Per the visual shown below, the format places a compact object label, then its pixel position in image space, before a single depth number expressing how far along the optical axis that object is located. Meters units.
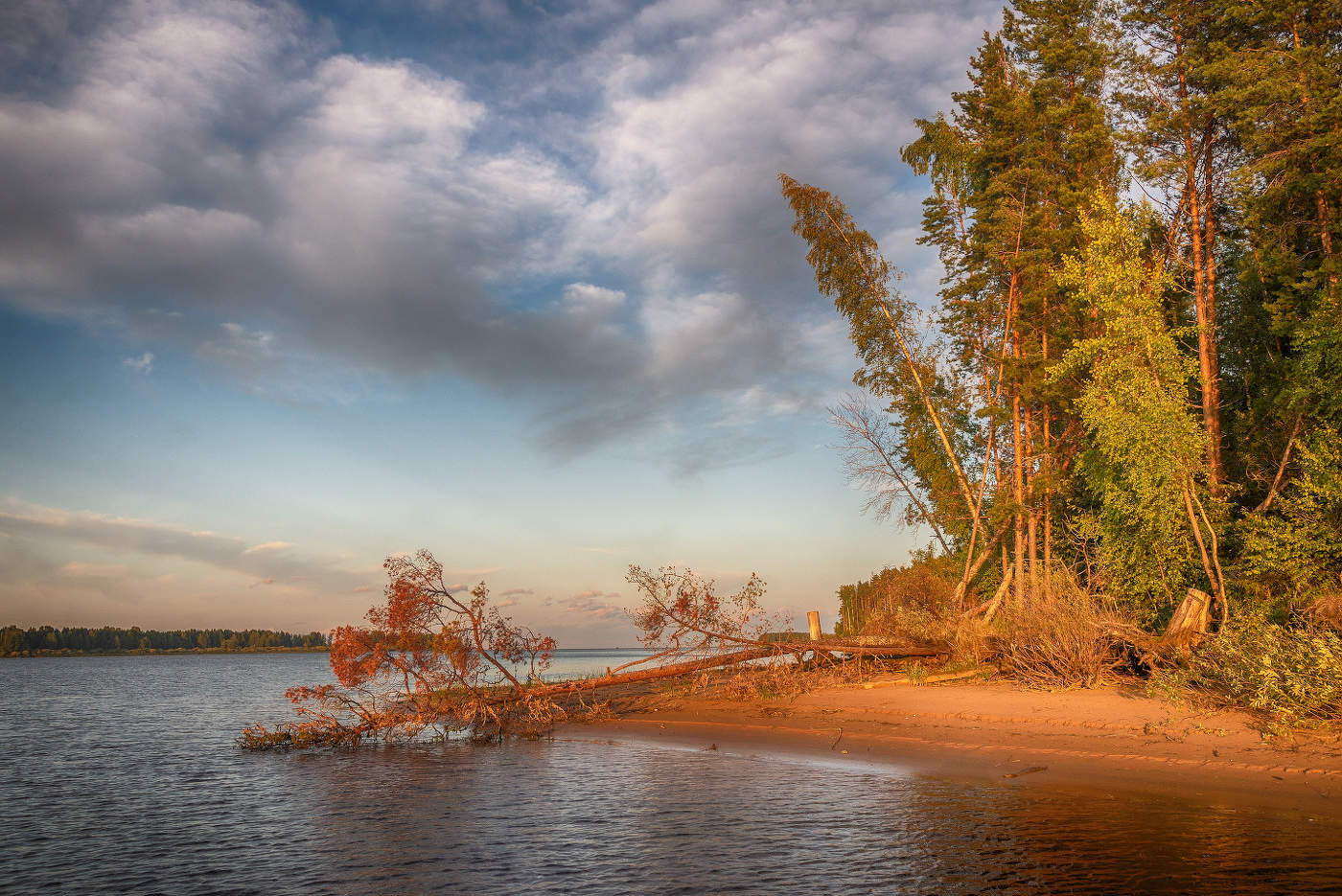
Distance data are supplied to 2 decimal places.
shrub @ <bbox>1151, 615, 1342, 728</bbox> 13.02
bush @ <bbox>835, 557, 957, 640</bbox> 25.38
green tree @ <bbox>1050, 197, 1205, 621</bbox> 20.30
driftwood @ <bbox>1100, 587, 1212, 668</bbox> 18.05
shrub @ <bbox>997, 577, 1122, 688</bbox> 18.67
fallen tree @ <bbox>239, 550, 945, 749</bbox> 19.81
